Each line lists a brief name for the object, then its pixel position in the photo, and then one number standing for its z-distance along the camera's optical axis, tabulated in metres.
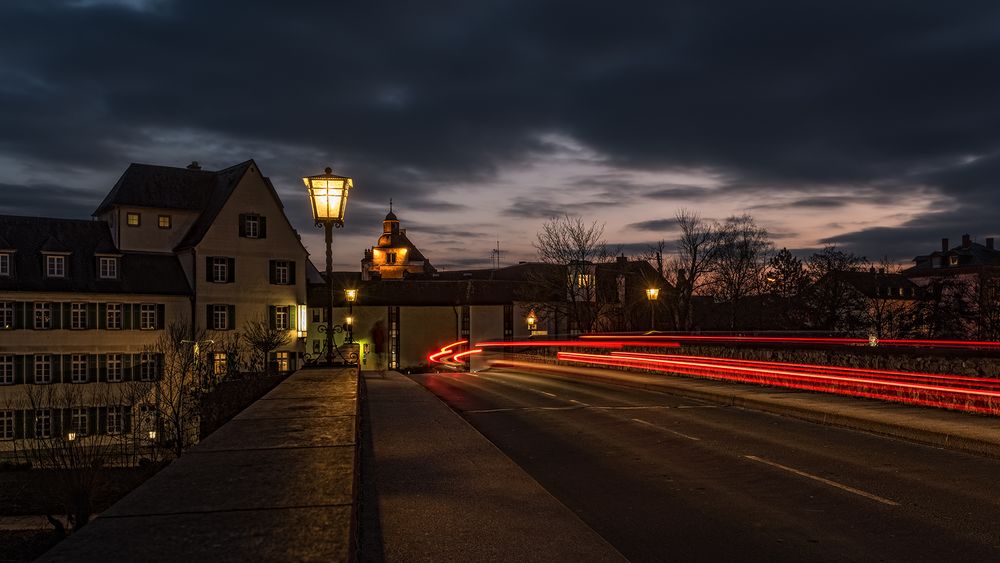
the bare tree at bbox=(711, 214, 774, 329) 74.44
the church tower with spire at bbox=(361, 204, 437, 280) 166.62
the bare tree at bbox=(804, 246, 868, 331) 69.00
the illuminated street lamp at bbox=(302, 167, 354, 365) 18.31
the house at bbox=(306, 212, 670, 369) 86.88
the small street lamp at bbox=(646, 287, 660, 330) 42.28
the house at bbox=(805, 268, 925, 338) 69.12
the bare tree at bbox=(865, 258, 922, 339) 73.31
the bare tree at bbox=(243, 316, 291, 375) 53.84
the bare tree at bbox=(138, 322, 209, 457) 51.21
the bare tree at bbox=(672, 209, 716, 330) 71.88
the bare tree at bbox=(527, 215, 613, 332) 67.62
